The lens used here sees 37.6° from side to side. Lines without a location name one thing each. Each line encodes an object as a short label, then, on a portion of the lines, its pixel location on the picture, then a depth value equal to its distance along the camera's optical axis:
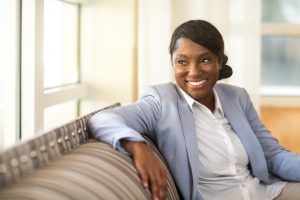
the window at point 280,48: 2.65
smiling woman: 1.40
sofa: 0.82
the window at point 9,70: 1.90
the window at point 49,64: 1.93
